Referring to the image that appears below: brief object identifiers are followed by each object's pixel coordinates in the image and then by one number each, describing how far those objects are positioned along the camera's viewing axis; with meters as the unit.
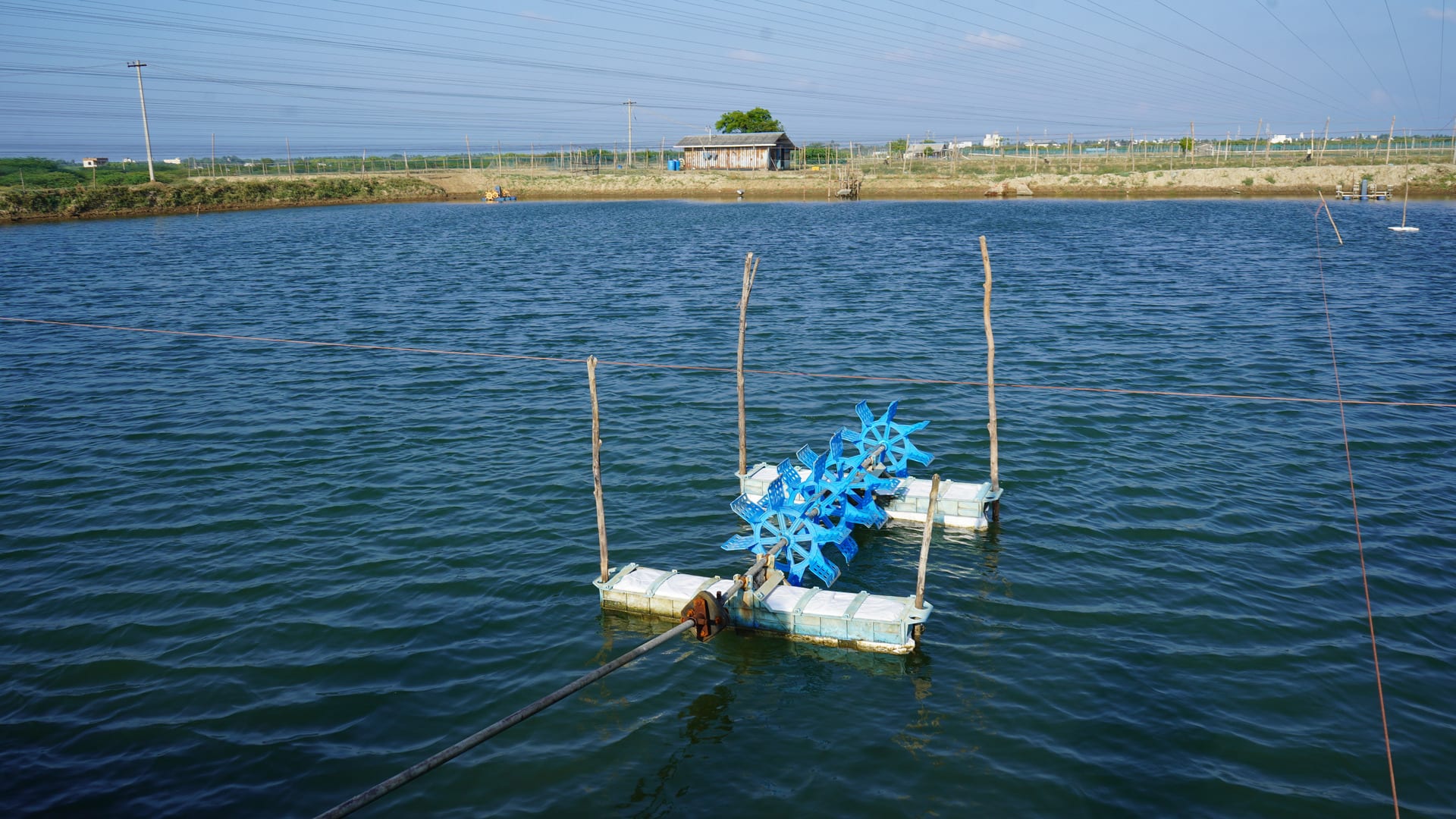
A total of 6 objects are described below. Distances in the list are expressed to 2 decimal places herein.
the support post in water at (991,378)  17.77
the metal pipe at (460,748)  8.45
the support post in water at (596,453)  14.53
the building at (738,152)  115.50
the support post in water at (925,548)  13.23
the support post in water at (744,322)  17.67
